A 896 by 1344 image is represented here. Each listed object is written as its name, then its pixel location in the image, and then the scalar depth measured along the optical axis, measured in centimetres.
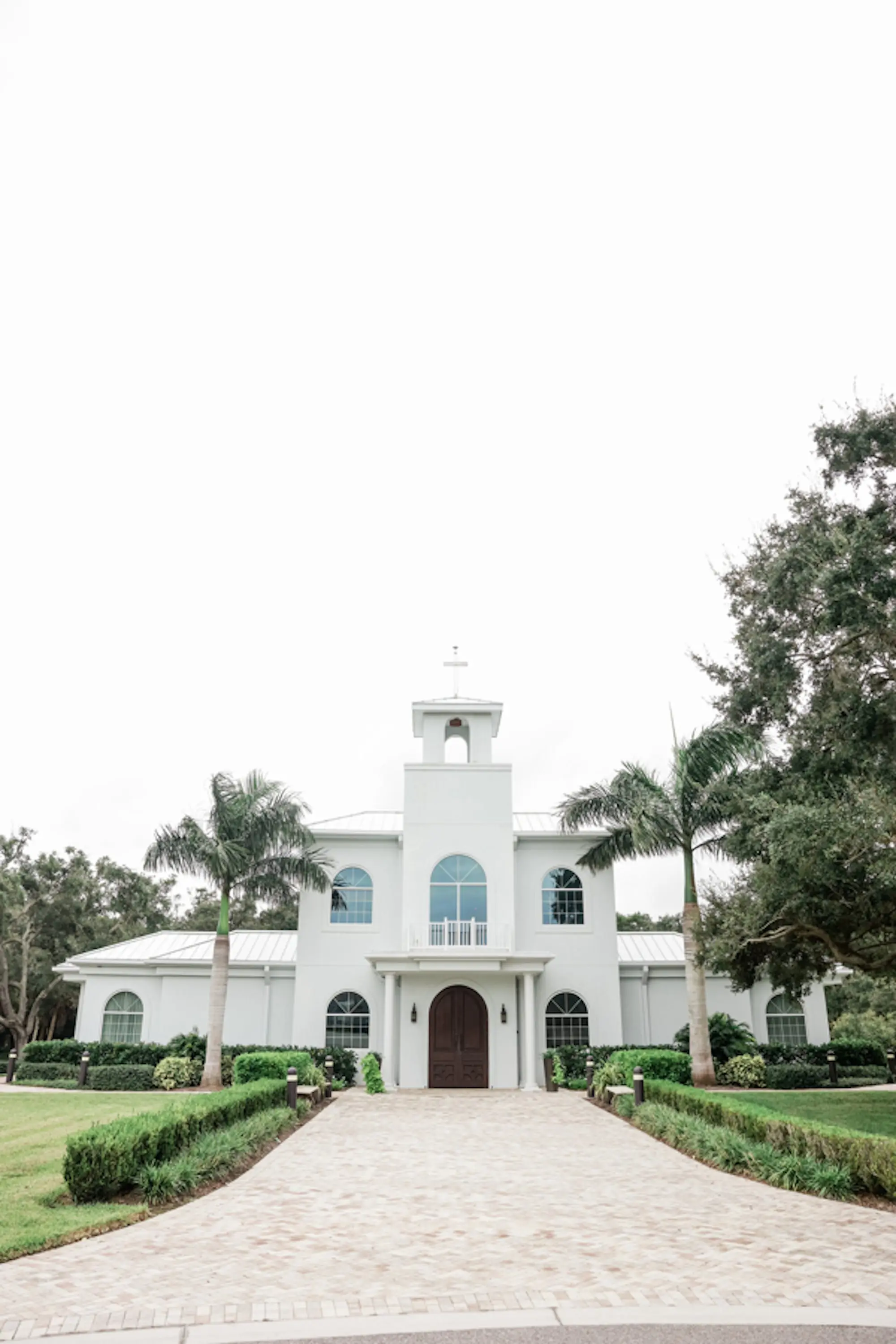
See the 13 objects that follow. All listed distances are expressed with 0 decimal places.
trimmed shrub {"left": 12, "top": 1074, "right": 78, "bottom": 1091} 2470
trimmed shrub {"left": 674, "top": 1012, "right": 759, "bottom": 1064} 2453
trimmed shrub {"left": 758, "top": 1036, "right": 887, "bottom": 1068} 2519
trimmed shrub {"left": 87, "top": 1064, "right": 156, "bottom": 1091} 2417
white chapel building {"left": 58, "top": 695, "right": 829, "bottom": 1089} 2497
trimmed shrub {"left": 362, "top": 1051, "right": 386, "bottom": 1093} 2294
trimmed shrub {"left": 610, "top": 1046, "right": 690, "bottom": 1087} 1991
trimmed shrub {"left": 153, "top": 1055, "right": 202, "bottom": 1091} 2406
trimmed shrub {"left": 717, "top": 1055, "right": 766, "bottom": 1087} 2362
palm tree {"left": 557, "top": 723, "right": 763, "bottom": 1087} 2212
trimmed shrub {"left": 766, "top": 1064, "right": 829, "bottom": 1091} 2380
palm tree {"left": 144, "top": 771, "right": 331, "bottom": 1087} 2389
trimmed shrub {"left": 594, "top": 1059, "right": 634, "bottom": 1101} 2044
